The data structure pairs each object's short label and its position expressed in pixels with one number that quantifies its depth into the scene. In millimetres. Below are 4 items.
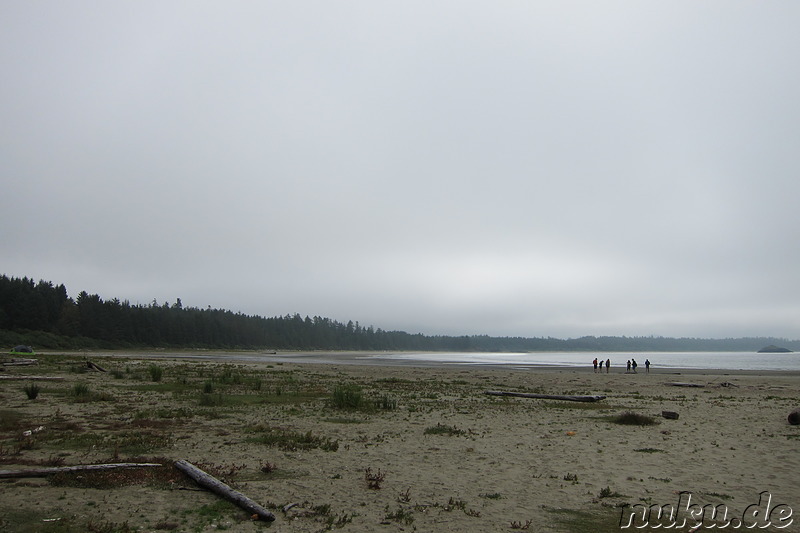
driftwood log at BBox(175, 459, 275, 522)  8141
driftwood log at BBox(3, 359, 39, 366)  39678
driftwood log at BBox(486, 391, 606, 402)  25844
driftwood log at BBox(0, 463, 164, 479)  9570
